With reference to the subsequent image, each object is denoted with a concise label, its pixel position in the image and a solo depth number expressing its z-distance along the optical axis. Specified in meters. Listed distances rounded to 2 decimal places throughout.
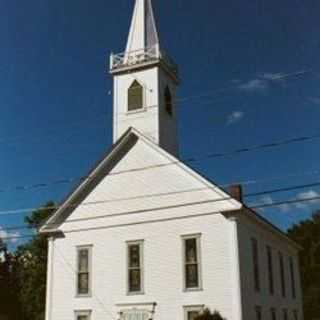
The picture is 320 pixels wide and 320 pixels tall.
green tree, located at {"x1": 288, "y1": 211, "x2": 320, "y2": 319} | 56.09
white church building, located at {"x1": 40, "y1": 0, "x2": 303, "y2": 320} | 26.72
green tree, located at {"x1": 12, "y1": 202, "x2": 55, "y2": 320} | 46.69
